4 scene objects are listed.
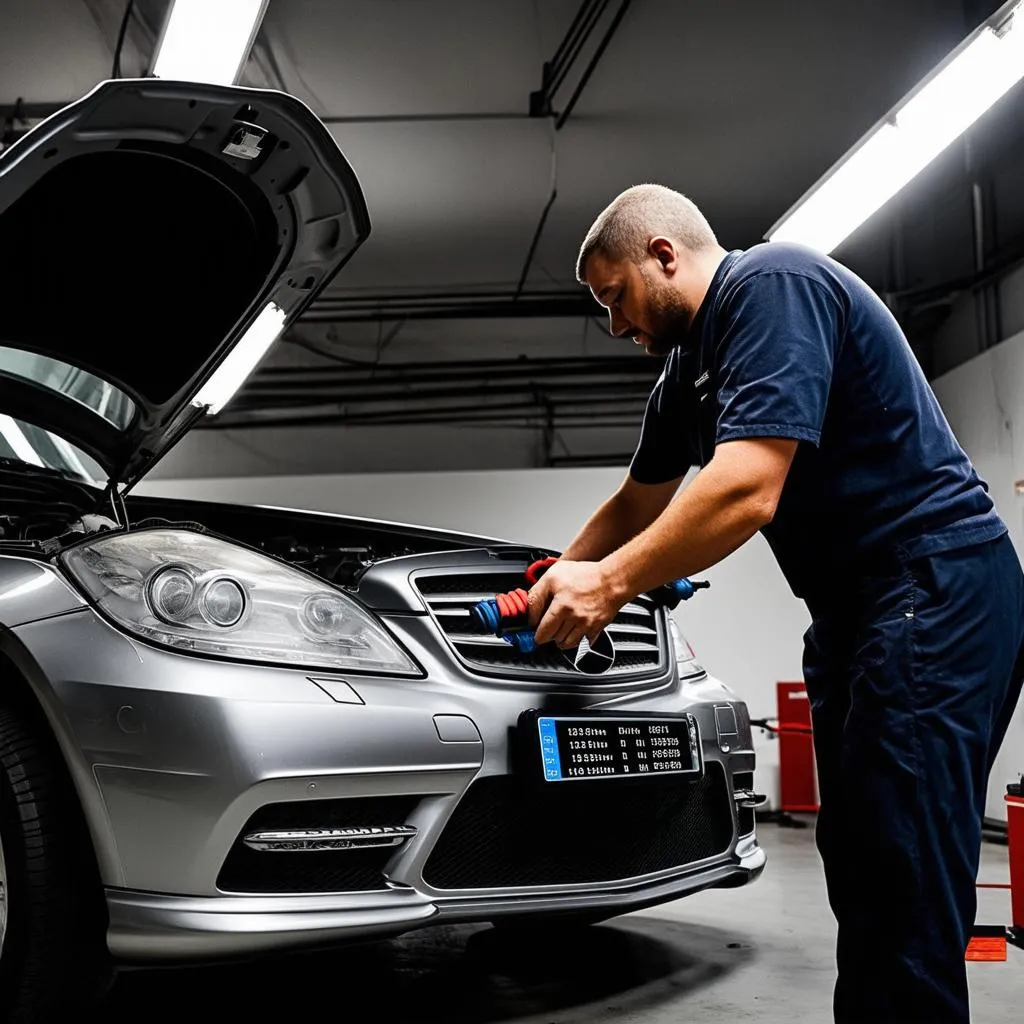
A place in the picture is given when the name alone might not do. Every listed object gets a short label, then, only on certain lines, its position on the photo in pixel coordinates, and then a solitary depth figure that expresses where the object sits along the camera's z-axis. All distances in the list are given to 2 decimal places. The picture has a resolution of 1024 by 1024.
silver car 1.67
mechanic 1.34
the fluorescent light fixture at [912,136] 3.51
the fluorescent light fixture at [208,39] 3.28
